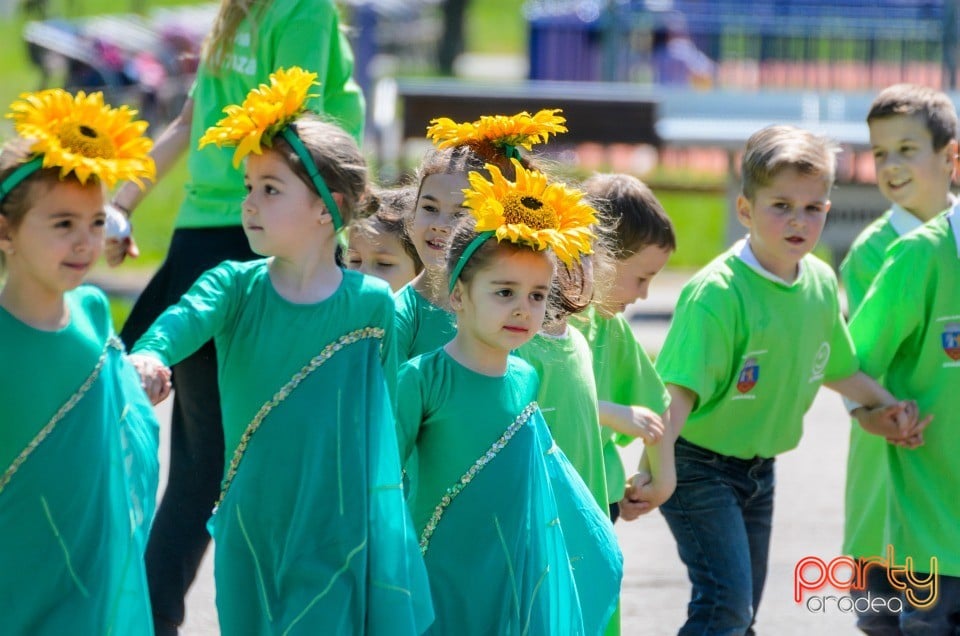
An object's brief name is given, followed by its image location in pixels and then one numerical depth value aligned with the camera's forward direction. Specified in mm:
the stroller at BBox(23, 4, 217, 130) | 37969
